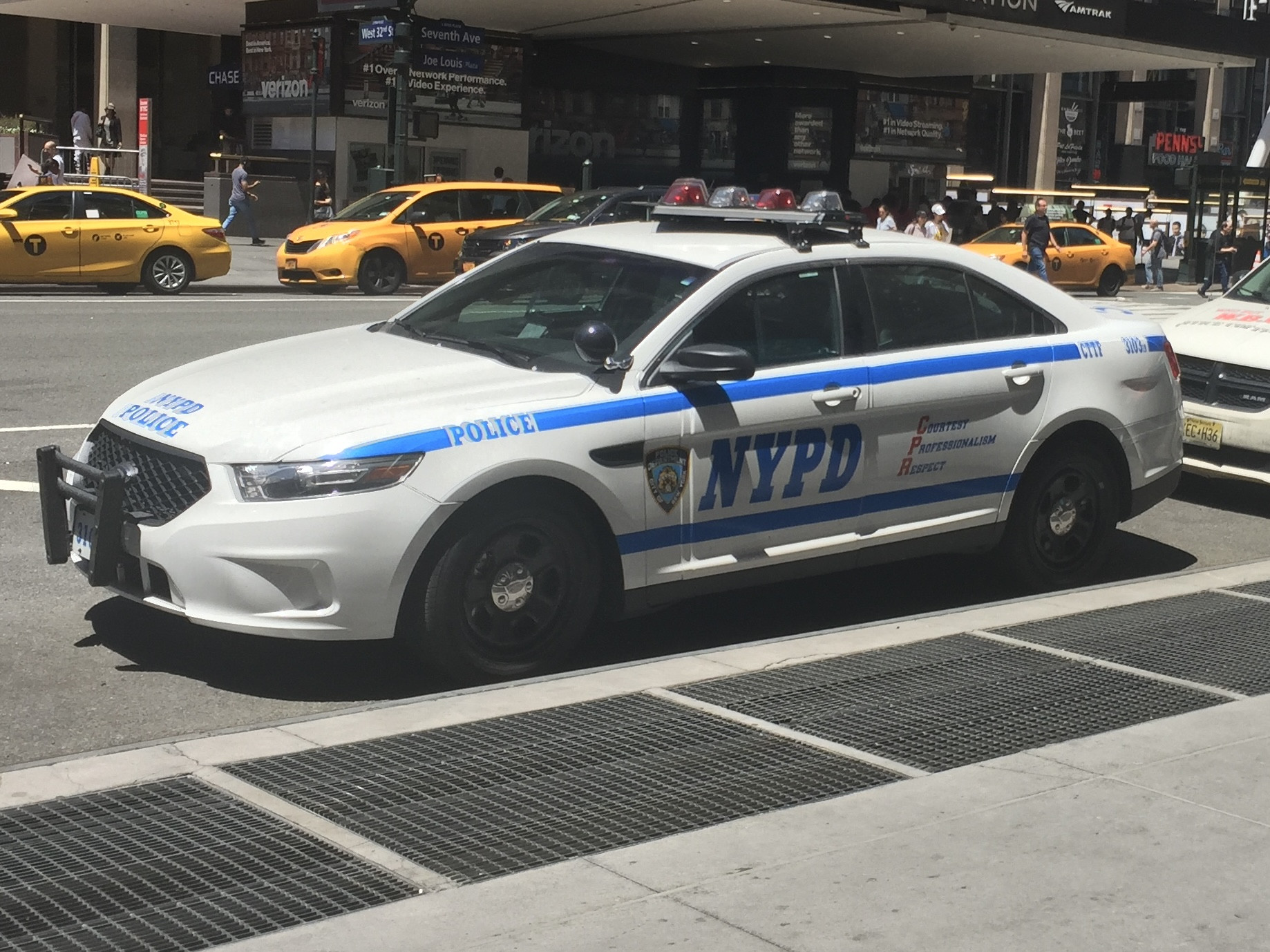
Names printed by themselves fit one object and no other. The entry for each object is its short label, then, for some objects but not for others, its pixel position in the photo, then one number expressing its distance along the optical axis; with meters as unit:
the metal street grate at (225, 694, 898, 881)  4.37
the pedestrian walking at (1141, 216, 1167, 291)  38.94
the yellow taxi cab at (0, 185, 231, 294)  21.02
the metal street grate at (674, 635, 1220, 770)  5.27
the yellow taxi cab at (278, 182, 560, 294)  24.77
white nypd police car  5.48
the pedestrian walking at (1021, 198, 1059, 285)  25.84
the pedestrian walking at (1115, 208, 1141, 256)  41.75
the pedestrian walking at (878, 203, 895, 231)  31.16
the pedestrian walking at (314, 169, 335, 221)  32.00
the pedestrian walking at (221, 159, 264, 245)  33.38
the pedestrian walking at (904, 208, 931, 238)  32.16
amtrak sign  35.41
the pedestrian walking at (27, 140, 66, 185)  31.33
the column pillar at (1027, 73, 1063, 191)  56.38
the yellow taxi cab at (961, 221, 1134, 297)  32.91
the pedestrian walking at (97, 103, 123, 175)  37.41
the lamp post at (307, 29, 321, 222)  31.42
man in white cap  31.30
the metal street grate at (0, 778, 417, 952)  3.81
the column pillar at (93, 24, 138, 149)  41.41
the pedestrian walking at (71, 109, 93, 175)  35.97
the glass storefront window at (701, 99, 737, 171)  46.22
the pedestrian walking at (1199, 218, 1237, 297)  33.56
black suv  23.36
